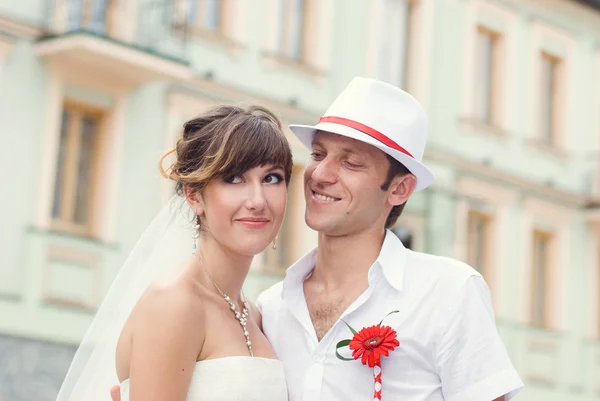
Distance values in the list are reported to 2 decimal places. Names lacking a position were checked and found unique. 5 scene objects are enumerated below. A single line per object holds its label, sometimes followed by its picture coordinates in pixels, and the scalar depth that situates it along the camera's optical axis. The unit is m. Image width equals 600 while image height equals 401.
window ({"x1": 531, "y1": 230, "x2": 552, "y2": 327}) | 23.75
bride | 4.27
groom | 4.54
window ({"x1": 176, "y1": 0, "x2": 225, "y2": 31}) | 17.28
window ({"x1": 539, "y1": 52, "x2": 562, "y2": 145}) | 24.39
